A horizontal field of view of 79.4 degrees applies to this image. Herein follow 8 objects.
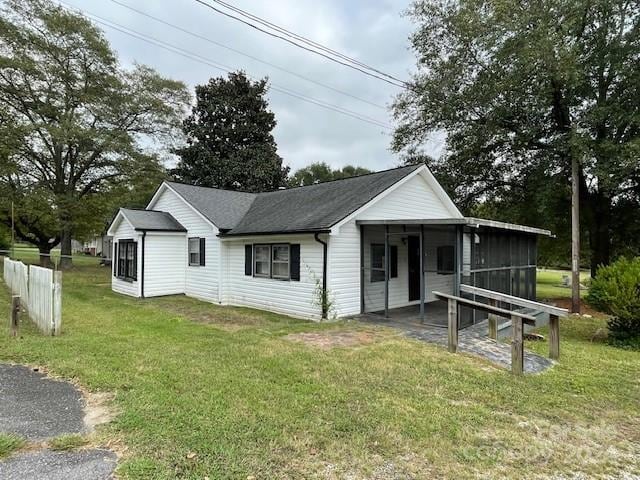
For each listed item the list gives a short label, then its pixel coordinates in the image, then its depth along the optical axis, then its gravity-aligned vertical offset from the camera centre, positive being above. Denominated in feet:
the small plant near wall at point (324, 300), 31.30 -4.66
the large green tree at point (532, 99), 44.50 +19.29
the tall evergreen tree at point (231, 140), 95.61 +26.47
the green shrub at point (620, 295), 25.86 -3.55
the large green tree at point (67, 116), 68.33 +25.34
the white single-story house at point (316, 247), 31.65 -0.42
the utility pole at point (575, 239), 44.06 +0.52
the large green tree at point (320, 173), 143.95 +26.65
